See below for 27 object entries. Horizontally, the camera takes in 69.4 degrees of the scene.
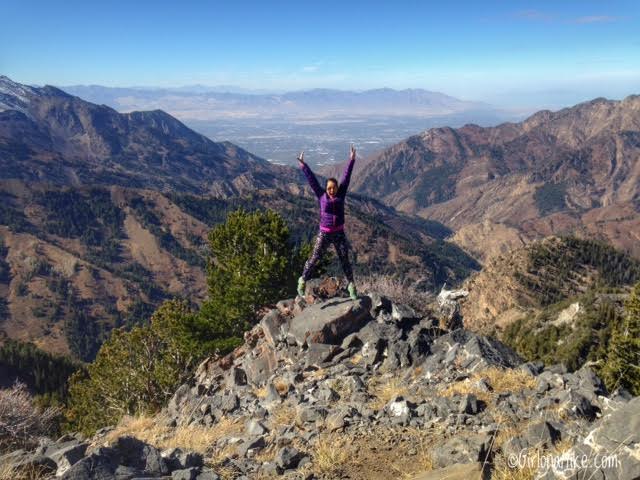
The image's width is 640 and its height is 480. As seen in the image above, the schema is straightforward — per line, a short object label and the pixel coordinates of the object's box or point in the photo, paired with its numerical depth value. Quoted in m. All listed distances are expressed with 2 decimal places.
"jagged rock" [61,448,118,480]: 6.56
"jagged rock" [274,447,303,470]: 8.22
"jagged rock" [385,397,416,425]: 9.61
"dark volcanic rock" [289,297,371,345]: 16.39
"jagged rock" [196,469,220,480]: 7.46
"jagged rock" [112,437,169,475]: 7.78
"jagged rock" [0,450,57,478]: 6.95
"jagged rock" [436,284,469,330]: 17.53
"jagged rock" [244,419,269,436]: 10.34
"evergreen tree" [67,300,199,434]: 25.55
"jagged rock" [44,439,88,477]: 7.19
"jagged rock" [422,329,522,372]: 12.82
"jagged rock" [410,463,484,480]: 6.45
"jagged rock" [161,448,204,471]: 8.14
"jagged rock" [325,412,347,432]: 9.66
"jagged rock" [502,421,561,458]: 7.26
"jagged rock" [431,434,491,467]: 7.39
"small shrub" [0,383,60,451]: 10.80
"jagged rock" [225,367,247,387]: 16.82
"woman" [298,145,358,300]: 13.89
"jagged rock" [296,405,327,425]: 10.41
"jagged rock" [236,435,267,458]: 9.14
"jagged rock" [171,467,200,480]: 7.30
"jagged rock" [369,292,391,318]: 17.16
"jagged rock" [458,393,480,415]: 9.68
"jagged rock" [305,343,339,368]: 15.35
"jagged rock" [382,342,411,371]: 13.86
